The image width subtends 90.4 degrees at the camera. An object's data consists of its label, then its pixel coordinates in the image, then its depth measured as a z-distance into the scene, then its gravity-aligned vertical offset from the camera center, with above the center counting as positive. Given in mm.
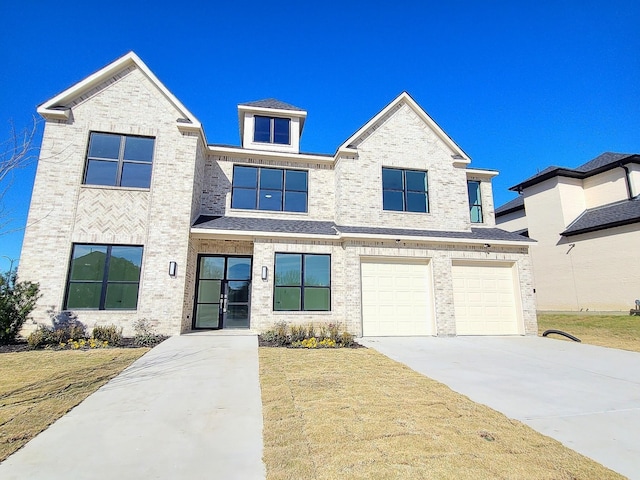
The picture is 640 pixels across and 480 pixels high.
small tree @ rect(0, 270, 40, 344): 9172 -242
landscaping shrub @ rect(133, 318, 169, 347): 9438 -1196
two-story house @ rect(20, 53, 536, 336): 10883 +2560
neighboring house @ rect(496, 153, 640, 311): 17469 +4066
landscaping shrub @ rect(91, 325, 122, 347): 9492 -1160
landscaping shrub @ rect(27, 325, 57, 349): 8797 -1195
